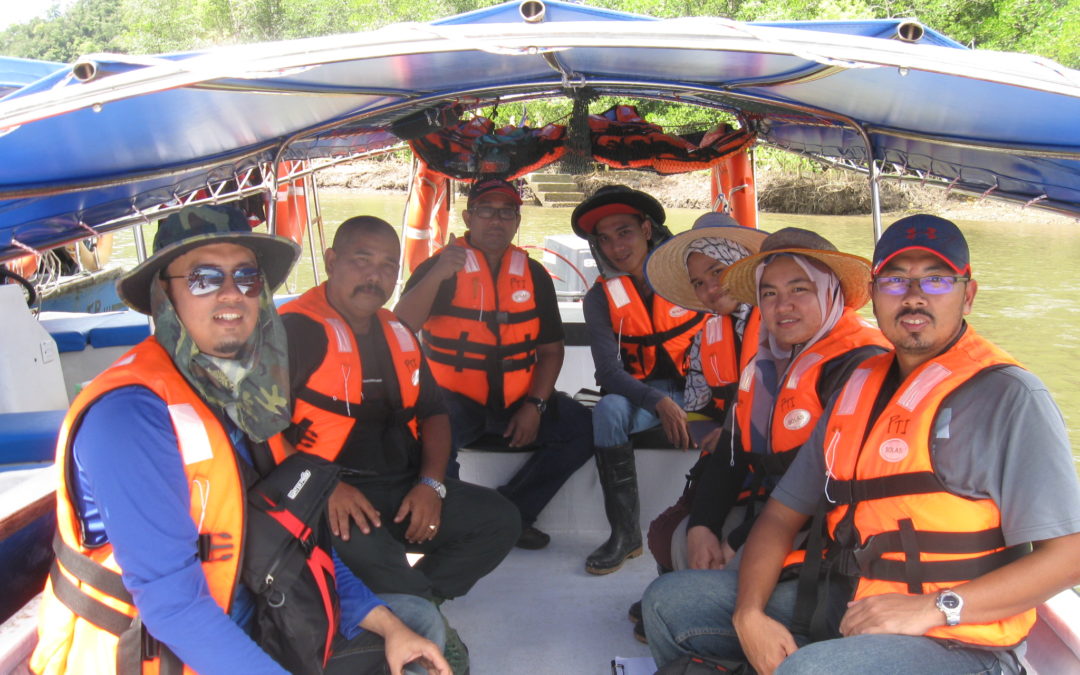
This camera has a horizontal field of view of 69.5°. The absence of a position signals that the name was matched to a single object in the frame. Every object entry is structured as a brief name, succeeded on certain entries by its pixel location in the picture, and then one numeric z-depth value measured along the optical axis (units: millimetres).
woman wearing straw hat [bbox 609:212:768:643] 2486
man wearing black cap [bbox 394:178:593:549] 3184
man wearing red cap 2986
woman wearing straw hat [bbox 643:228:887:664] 1981
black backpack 1568
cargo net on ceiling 3611
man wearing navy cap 1419
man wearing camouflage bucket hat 1346
